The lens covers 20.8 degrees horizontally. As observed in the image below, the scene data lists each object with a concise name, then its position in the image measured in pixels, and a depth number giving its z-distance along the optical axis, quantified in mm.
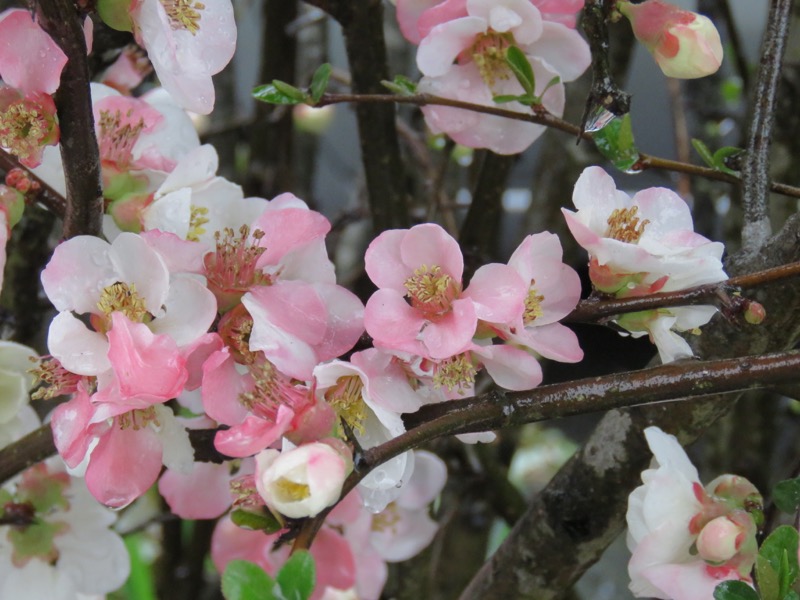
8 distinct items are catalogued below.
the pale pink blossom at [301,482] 518
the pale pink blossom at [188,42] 558
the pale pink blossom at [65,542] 677
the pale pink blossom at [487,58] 624
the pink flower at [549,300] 565
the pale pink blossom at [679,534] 576
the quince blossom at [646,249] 560
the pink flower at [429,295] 551
